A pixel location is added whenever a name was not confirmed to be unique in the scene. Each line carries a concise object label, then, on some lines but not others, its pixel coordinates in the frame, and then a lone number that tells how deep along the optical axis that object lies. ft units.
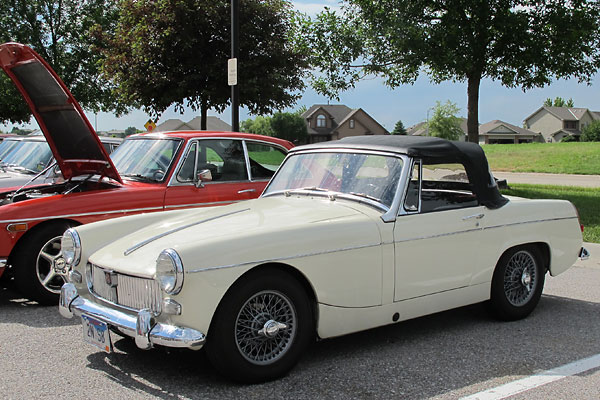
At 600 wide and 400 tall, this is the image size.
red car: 18.92
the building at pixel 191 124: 290.60
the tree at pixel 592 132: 245.65
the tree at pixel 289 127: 241.76
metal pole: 36.76
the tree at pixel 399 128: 306.76
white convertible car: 12.12
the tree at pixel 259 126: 260.11
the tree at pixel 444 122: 292.20
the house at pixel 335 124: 249.55
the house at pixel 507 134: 326.24
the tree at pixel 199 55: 53.88
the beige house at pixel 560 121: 318.04
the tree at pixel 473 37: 43.52
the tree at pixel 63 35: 82.28
